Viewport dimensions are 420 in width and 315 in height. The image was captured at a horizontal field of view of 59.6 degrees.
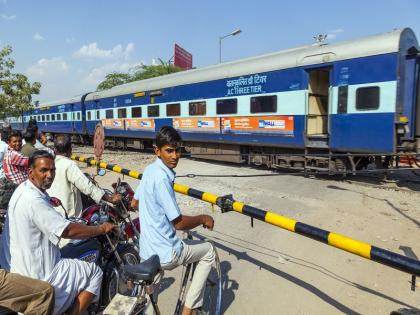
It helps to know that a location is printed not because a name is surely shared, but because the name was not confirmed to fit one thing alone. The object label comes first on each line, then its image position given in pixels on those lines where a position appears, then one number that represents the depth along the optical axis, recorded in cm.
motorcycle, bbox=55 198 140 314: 314
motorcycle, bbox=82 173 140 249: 383
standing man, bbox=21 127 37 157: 538
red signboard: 3916
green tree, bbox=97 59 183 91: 3634
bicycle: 228
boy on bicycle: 261
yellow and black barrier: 214
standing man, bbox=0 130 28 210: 485
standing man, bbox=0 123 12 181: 605
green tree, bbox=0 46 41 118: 2194
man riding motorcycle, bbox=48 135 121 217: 377
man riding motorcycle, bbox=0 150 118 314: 244
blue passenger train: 868
